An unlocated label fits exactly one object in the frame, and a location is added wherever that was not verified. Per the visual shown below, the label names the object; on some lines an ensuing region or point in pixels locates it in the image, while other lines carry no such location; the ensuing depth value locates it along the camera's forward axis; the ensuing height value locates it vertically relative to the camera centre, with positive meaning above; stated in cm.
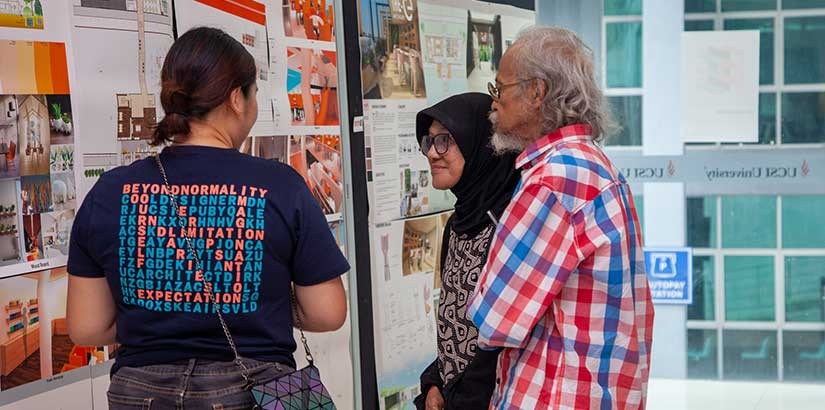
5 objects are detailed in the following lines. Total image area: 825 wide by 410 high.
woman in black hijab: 273 -31
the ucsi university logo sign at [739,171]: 573 -40
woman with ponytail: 200 -24
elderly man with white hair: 217 -36
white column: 591 -10
